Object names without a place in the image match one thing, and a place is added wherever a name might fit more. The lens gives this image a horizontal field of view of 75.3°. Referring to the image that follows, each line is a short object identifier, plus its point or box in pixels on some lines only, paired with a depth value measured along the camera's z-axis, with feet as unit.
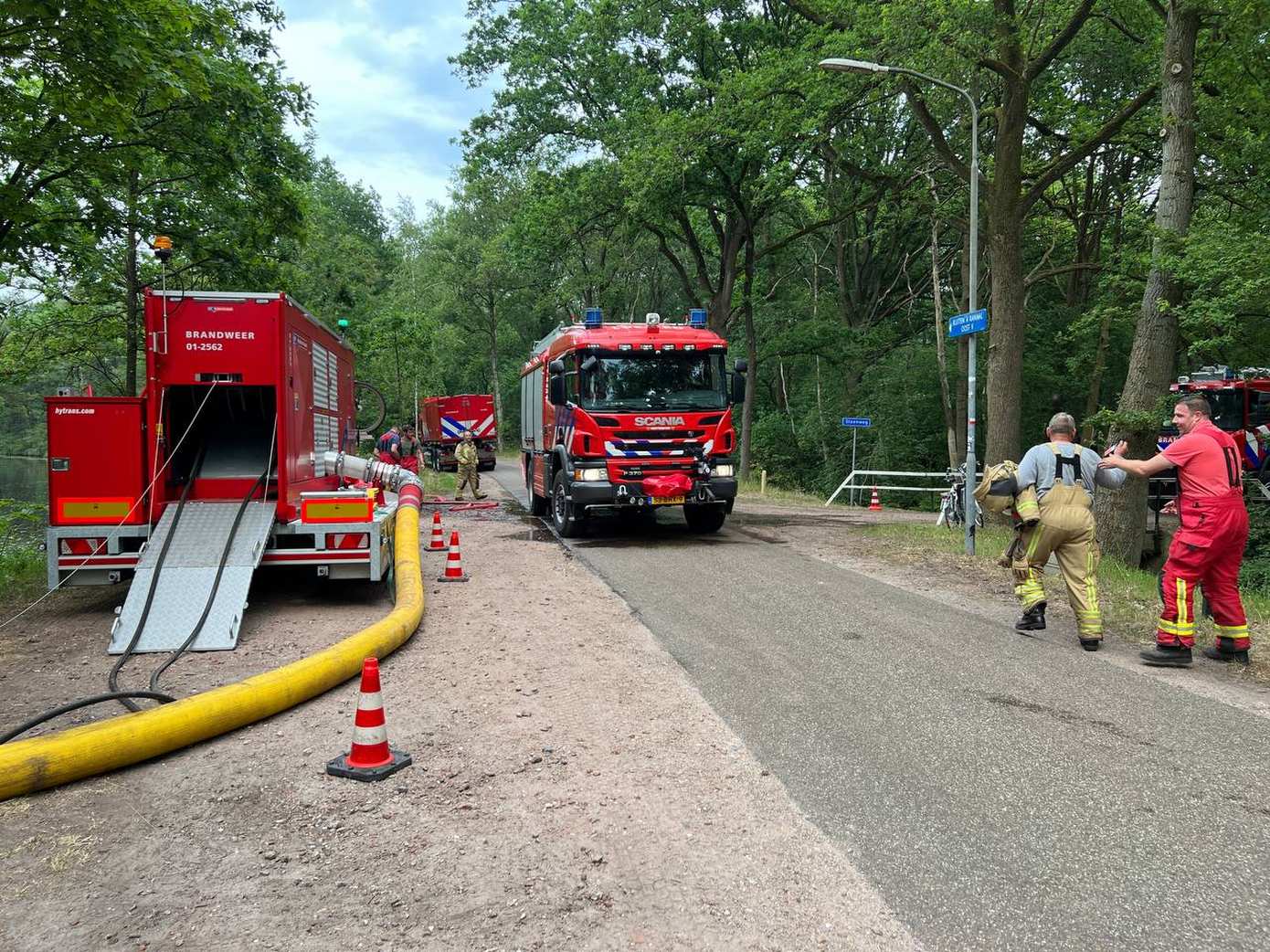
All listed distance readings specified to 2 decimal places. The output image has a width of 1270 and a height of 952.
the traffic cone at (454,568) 30.19
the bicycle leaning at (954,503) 49.83
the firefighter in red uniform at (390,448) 52.49
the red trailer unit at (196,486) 22.61
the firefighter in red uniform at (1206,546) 19.19
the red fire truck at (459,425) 112.98
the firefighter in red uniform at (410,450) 60.95
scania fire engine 38.40
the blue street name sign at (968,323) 35.55
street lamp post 36.11
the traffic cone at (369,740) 13.23
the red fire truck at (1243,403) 50.24
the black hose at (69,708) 13.79
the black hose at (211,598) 17.65
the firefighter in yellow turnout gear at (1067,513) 21.17
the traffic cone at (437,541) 37.65
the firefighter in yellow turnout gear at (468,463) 63.93
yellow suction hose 12.60
